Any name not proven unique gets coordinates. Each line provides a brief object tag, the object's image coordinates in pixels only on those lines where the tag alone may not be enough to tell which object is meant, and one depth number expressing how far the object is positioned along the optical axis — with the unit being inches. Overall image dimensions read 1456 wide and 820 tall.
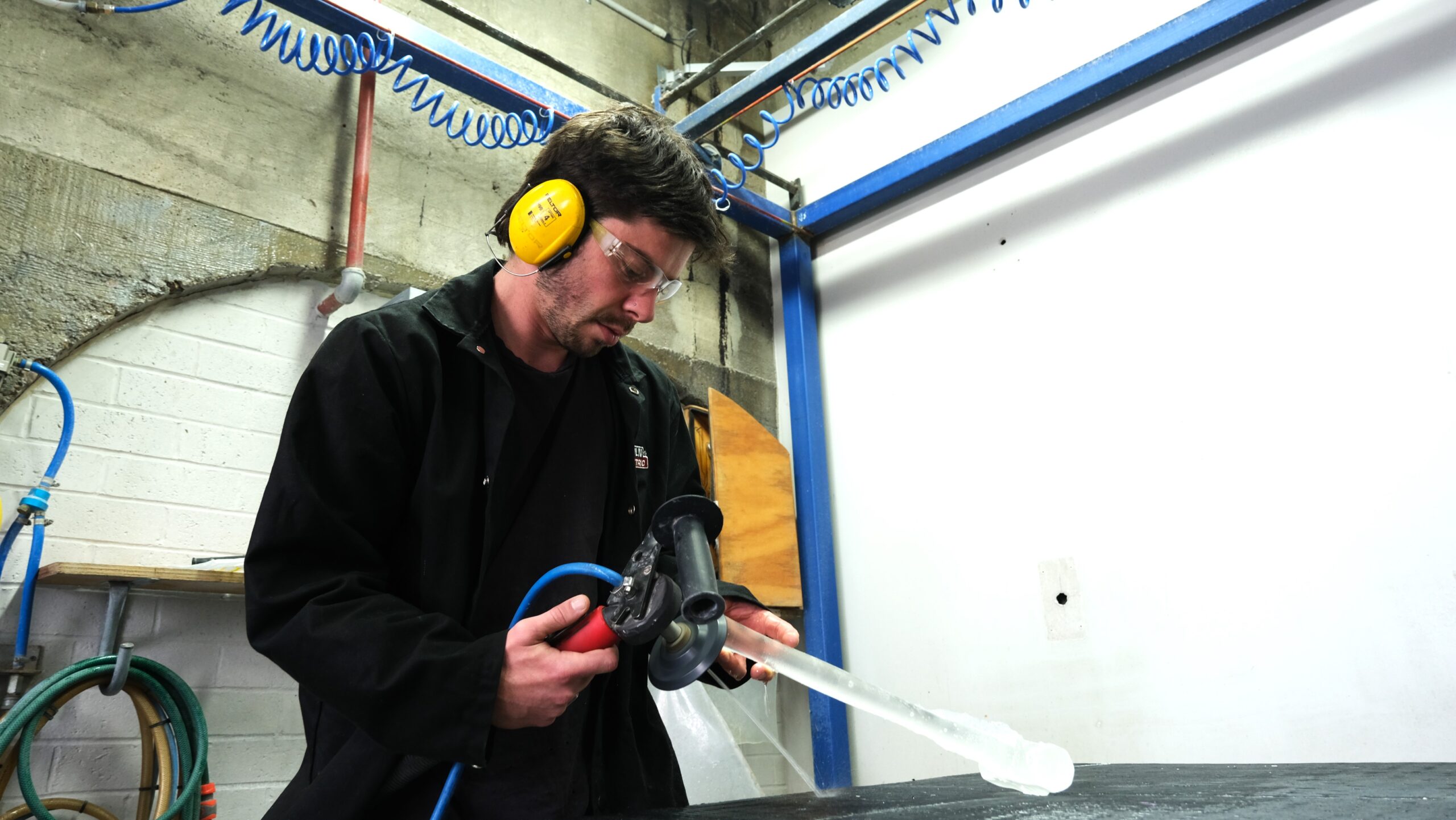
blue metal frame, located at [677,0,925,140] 100.3
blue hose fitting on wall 68.9
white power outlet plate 99.7
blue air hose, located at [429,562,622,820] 37.3
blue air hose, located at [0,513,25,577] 69.0
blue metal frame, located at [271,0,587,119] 88.3
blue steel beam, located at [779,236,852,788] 116.0
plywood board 113.8
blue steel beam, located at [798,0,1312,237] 94.9
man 36.2
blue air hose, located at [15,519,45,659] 68.7
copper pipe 89.7
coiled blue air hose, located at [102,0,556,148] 84.4
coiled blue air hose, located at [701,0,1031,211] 100.0
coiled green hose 63.2
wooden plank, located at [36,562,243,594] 68.4
